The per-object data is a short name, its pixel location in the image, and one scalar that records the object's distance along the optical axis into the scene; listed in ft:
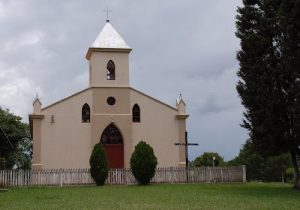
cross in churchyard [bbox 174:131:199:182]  117.91
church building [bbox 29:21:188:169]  114.42
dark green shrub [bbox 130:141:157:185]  99.76
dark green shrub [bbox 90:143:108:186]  103.19
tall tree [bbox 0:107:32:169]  174.50
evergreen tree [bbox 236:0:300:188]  85.10
